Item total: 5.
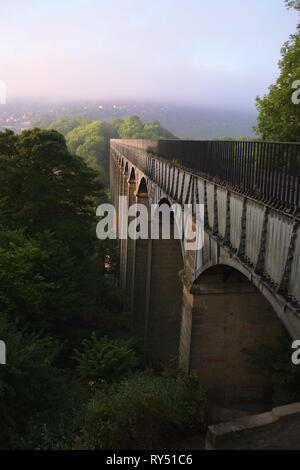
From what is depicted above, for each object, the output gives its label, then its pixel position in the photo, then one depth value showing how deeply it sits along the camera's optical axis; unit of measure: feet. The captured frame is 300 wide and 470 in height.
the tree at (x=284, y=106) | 61.57
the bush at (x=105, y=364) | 42.49
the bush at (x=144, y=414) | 29.27
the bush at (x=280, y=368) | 38.82
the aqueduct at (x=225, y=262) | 21.38
